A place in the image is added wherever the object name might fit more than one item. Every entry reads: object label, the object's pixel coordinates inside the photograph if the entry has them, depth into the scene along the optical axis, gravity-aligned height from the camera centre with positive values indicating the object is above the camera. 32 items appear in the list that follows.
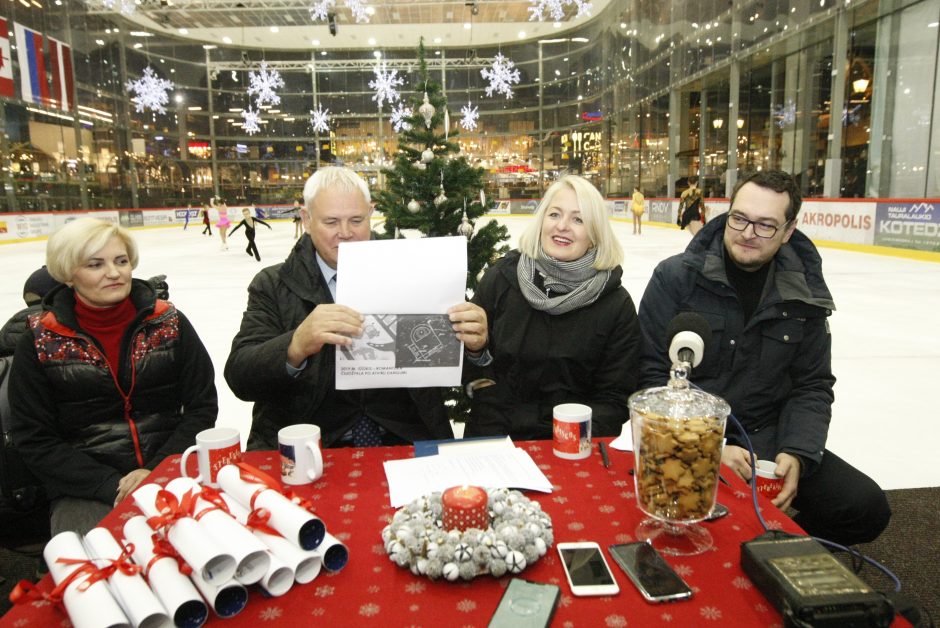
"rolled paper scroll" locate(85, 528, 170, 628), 0.76 -0.47
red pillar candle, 0.95 -0.45
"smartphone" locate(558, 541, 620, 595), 0.90 -0.54
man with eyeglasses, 1.86 -0.41
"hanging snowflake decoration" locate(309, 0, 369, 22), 14.32 +4.84
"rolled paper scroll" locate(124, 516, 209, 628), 0.79 -0.47
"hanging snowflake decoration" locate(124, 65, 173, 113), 23.97 +4.68
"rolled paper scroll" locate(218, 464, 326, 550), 0.91 -0.44
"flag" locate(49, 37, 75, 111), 18.77 +4.20
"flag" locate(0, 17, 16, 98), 16.27 +3.93
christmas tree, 3.05 +0.10
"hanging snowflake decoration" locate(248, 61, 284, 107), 19.70 +3.98
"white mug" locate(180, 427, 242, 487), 1.24 -0.47
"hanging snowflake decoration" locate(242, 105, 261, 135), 21.53 +3.08
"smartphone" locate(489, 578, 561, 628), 0.83 -0.54
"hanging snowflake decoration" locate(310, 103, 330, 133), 24.55 +3.41
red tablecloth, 0.85 -0.55
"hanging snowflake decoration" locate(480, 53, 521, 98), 22.55 +4.67
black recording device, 0.79 -0.50
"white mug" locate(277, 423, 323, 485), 1.27 -0.49
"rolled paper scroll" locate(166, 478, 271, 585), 0.83 -0.43
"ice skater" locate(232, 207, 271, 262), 11.76 -0.30
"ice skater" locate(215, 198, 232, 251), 13.95 -0.21
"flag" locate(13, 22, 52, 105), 17.19 +4.14
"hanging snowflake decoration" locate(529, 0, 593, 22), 14.75 +4.93
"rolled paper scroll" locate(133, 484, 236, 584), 0.82 -0.43
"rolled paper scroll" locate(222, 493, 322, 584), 0.91 -0.49
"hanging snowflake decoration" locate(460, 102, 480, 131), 23.78 +3.37
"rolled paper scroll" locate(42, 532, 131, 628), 0.76 -0.47
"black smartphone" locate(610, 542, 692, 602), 0.89 -0.54
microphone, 1.04 -0.22
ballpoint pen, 1.37 -0.54
